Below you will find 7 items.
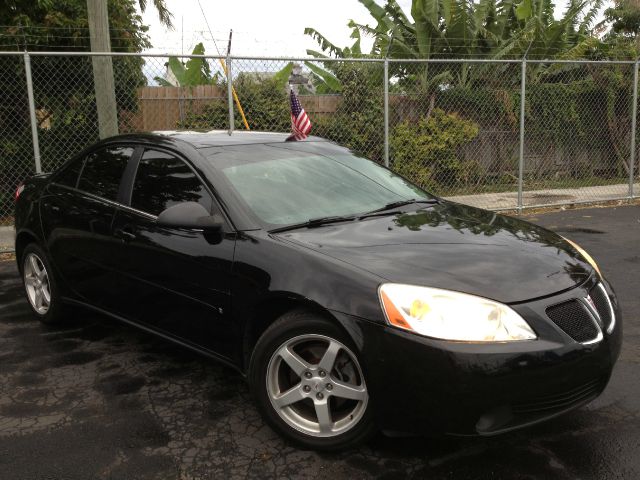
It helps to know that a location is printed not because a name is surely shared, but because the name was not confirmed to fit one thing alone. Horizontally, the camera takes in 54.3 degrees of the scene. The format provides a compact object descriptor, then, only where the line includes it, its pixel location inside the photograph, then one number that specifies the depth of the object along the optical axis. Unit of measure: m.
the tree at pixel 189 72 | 11.60
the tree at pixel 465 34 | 12.90
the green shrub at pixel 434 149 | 12.02
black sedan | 2.55
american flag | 8.36
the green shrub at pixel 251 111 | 10.62
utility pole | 7.84
